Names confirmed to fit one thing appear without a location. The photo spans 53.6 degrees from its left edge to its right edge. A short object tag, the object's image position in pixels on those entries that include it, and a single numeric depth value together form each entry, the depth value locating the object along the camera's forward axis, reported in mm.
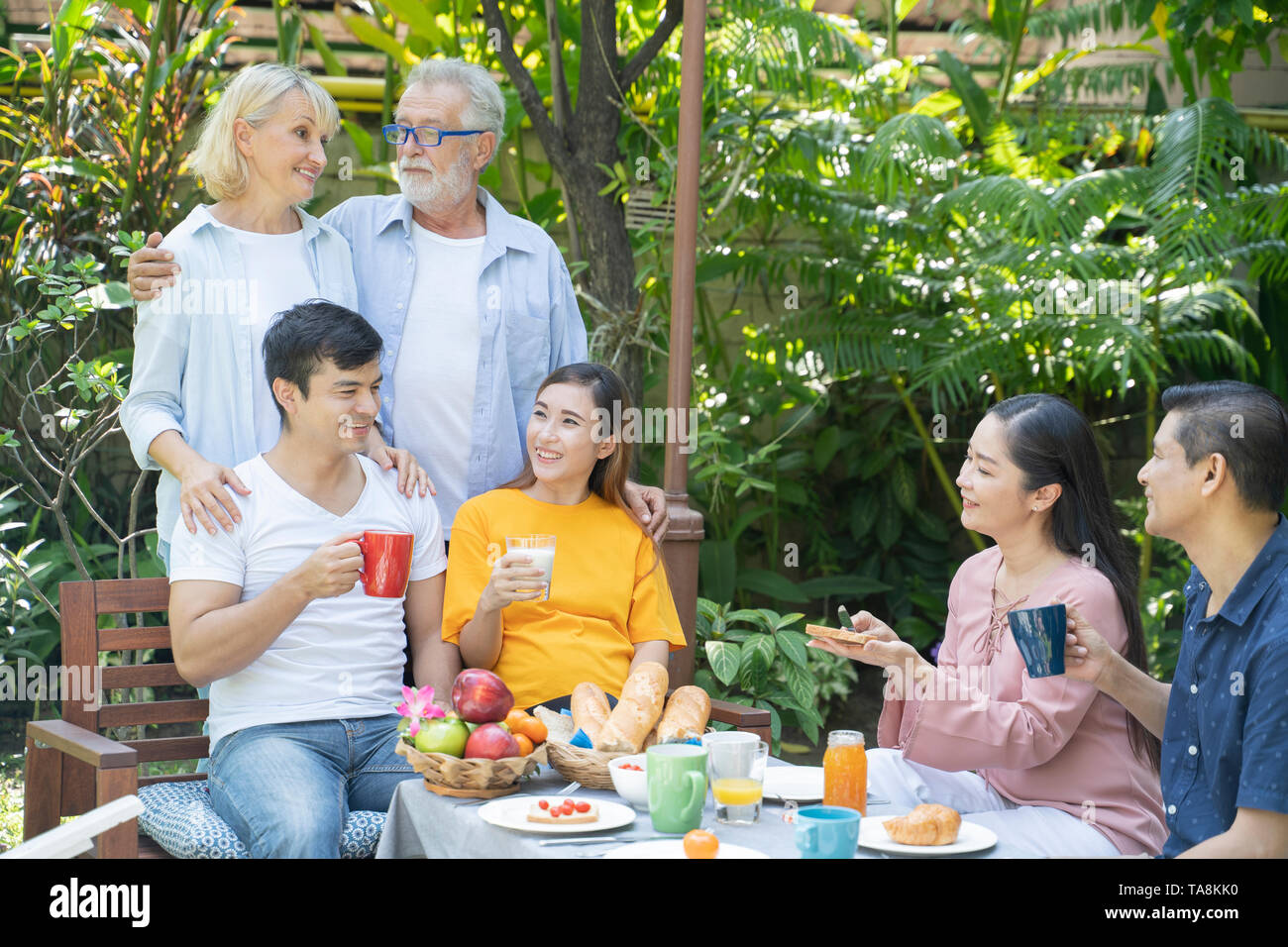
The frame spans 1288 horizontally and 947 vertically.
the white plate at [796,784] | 2385
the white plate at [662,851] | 1992
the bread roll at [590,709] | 2537
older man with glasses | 3549
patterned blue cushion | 2715
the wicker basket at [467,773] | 2291
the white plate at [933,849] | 2049
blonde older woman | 3230
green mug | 2146
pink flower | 2402
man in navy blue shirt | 2229
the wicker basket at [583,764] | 2387
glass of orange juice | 2193
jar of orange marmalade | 2291
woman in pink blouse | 2607
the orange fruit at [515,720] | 2434
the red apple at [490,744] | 2328
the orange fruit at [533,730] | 2443
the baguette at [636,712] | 2471
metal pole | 3863
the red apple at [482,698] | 2424
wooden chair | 2607
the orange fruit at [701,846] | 1945
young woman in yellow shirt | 3119
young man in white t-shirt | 2783
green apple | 2359
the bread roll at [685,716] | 2477
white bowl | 2295
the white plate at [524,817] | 2117
